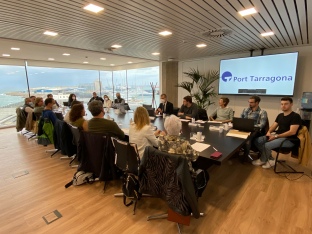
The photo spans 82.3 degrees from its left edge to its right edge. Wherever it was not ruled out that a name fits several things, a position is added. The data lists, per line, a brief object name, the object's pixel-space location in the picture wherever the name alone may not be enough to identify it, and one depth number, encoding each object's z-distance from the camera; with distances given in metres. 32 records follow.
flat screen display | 4.77
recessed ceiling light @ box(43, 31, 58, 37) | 3.42
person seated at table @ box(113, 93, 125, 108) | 7.55
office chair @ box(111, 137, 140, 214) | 2.02
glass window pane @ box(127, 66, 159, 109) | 8.91
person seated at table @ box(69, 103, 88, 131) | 2.93
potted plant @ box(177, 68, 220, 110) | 6.29
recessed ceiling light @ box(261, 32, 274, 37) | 3.62
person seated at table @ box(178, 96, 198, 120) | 4.14
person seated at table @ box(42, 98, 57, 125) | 3.61
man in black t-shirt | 2.92
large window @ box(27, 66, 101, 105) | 7.89
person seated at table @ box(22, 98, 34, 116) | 4.87
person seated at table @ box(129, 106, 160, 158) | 2.18
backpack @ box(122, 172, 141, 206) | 2.06
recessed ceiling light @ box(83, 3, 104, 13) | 2.32
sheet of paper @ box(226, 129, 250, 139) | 2.65
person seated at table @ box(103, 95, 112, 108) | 6.65
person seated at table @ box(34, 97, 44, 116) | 4.52
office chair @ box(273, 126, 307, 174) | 2.91
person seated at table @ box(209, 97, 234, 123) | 4.07
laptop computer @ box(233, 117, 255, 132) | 2.88
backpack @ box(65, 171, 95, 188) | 2.73
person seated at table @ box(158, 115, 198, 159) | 1.76
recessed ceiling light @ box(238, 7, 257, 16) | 2.49
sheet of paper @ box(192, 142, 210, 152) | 2.13
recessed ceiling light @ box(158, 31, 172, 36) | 3.47
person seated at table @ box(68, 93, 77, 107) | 6.82
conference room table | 1.98
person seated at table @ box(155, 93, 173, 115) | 5.25
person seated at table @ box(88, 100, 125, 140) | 2.44
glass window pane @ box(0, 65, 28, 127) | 7.15
